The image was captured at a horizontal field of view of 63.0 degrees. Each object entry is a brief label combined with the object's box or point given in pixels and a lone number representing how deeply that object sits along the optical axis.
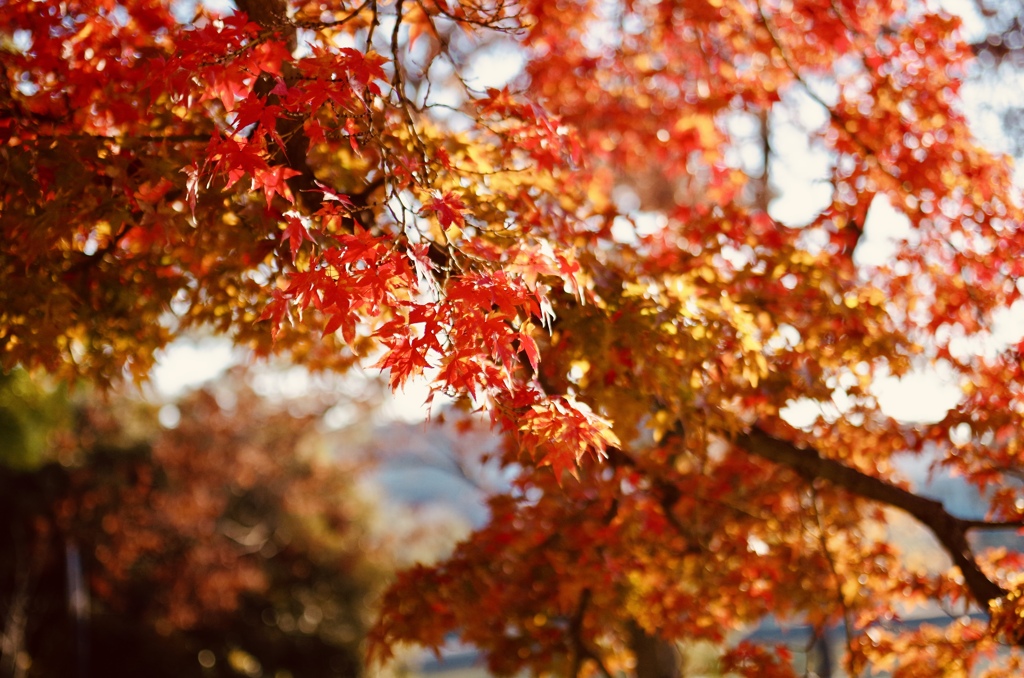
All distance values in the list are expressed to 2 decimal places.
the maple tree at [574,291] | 2.29
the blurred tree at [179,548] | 9.23
